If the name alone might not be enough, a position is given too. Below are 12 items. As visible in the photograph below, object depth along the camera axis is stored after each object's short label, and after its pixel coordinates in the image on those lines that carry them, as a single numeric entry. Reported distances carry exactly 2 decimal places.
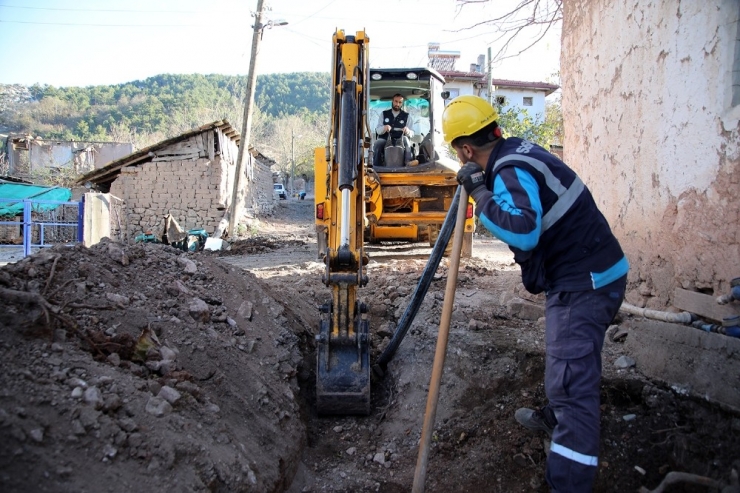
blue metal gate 9.59
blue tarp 12.66
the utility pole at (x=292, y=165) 51.19
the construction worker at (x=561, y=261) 2.21
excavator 3.38
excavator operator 8.16
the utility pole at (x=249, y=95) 14.09
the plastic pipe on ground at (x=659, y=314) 3.13
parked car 39.68
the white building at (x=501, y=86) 26.66
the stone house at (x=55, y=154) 26.20
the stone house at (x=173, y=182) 14.53
